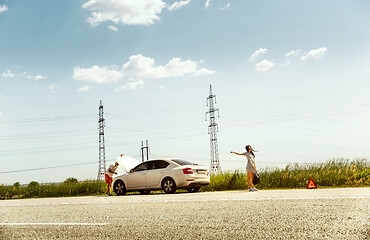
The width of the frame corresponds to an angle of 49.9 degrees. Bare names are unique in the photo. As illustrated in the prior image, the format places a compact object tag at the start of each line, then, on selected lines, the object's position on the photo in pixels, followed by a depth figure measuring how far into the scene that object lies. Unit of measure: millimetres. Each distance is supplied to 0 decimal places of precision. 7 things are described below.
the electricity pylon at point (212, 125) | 46281
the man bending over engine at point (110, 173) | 19609
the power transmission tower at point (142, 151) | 60531
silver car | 17297
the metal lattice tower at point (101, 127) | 51212
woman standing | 15531
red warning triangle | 16102
